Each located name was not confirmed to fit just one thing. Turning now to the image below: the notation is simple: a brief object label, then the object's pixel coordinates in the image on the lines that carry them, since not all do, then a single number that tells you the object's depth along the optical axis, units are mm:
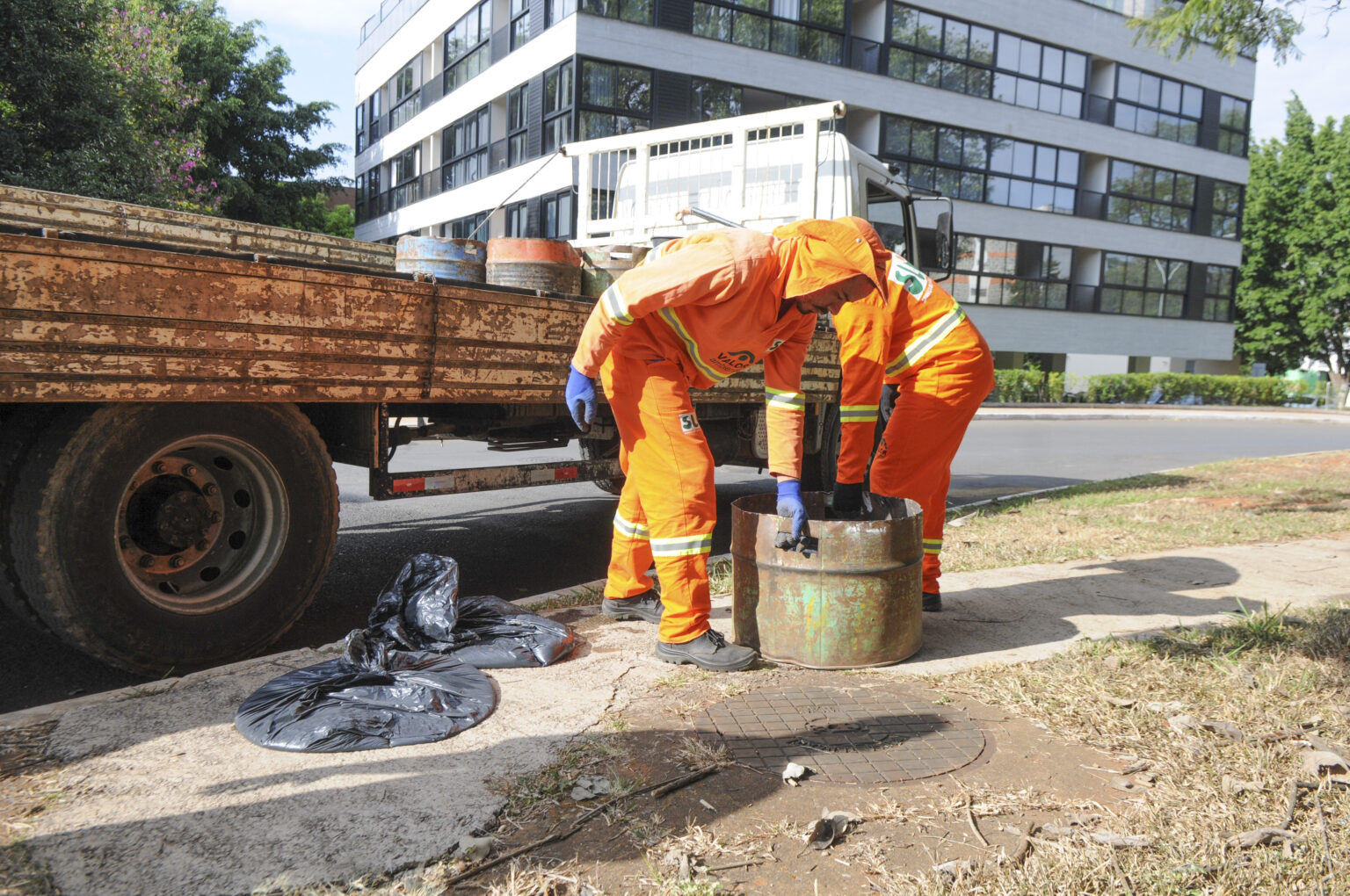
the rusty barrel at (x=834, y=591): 3430
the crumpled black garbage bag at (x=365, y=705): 2641
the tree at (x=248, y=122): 22016
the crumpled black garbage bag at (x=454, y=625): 3410
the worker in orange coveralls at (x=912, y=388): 4172
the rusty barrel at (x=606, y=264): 5035
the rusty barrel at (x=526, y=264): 4633
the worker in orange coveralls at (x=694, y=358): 3168
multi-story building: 19141
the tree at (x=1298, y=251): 33906
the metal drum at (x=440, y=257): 4328
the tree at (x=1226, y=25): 7707
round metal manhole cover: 2688
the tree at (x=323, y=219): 26350
